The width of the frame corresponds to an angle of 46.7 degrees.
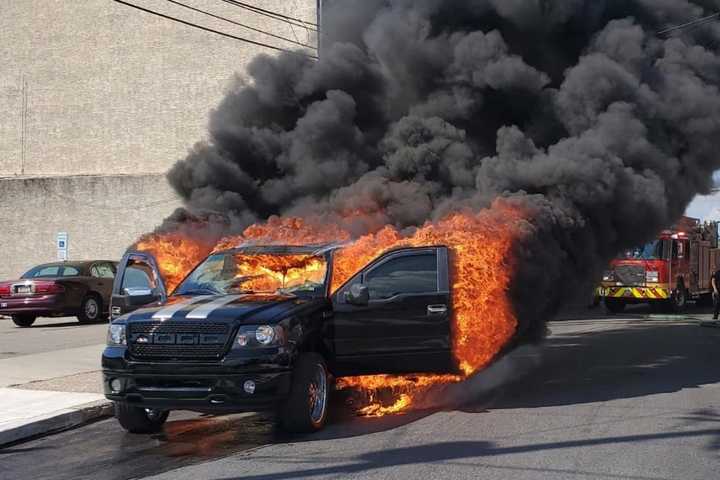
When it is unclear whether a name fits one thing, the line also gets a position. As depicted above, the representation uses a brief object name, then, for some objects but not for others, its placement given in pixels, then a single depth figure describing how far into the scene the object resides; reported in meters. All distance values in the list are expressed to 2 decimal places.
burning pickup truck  6.76
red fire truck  23.45
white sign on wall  23.89
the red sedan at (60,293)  18.72
